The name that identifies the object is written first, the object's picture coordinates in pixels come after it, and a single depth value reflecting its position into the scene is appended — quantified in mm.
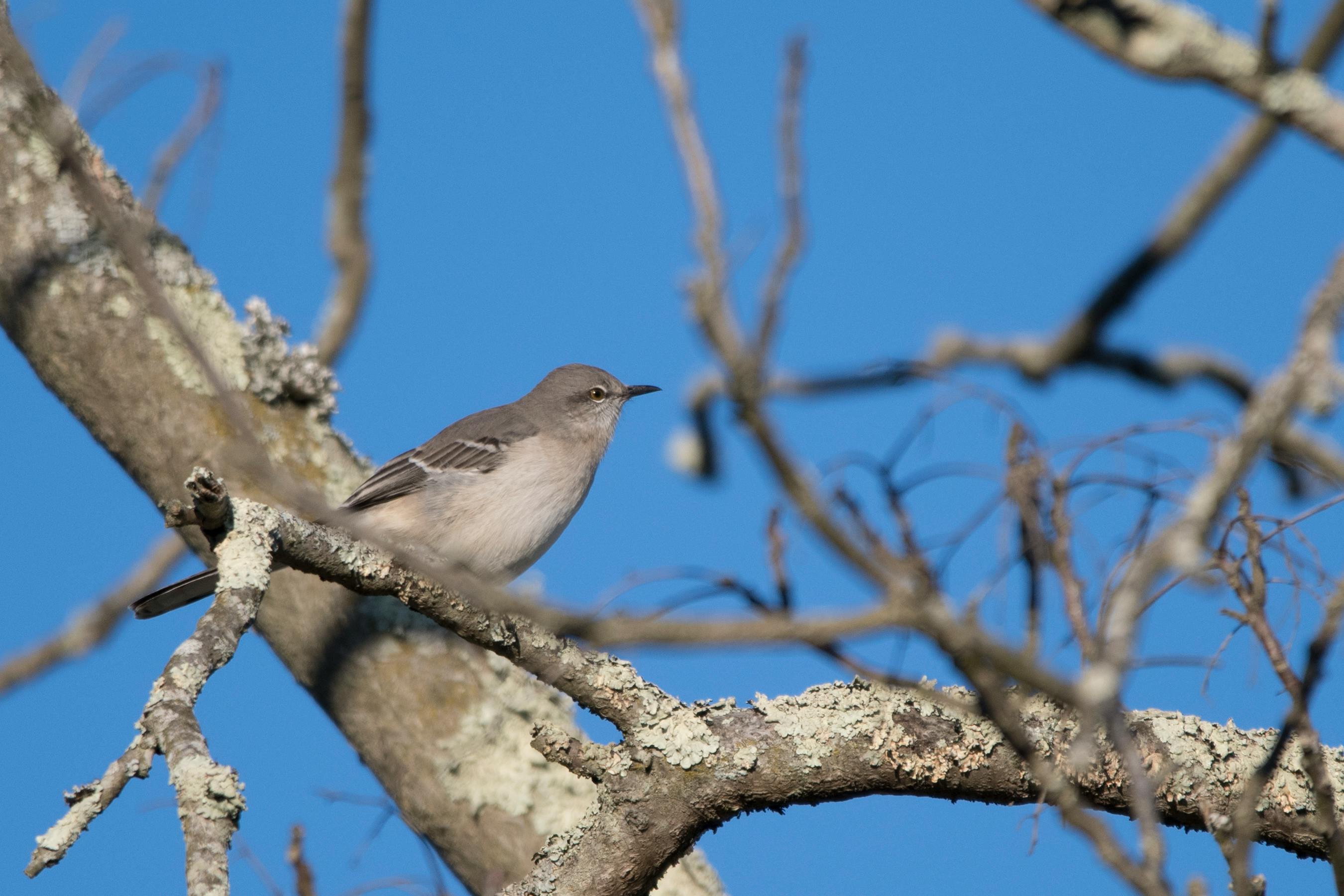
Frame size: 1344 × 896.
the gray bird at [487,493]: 12211
